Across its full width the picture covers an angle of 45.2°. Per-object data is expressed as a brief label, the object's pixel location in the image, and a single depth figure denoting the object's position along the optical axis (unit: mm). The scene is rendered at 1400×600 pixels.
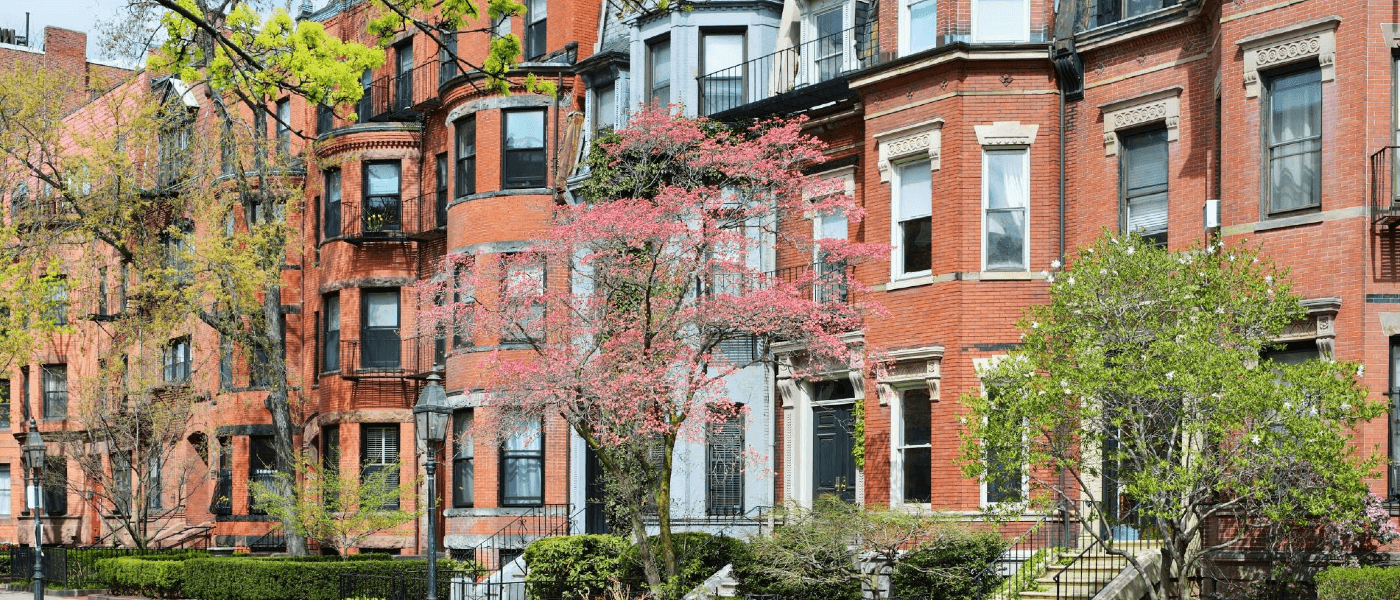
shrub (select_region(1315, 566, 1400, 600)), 18750
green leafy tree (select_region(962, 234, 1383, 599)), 18359
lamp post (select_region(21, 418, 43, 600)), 31716
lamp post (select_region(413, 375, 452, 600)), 21484
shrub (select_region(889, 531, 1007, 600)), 23625
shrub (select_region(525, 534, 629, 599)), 28438
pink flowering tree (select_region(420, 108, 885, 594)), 25406
